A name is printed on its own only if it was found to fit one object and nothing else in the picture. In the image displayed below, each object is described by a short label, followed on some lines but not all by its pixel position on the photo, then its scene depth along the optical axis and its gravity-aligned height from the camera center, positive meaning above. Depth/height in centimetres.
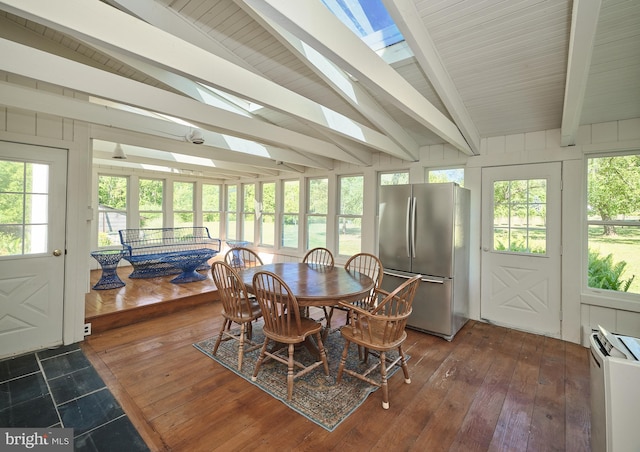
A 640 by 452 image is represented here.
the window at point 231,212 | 734 +40
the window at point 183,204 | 668 +54
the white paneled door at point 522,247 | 323 -20
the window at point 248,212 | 681 +38
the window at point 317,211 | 529 +32
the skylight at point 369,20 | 213 +168
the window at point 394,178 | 440 +81
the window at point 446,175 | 396 +78
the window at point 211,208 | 725 +50
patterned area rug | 197 -125
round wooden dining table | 225 -50
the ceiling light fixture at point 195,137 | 315 +101
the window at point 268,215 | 628 +29
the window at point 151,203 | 611 +53
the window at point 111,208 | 557 +37
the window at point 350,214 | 482 +25
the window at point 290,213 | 579 +31
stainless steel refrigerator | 314 -23
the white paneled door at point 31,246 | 256 -19
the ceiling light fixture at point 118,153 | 370 +96
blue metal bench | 478 -41
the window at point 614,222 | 288 +9
